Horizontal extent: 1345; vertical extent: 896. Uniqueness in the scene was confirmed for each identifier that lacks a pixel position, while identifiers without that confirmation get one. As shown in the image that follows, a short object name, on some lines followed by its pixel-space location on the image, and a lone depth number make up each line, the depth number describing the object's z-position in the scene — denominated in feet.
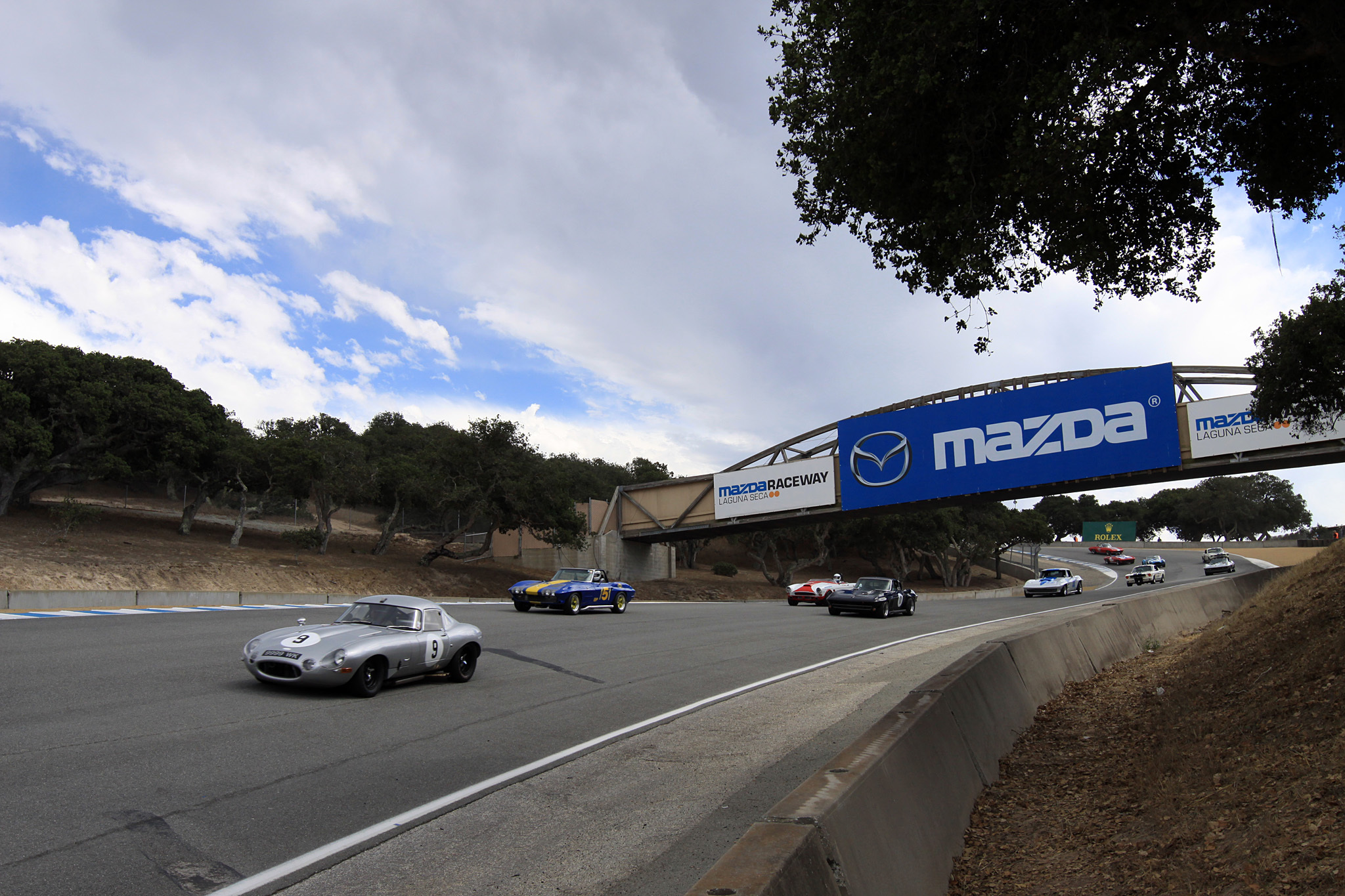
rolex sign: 392.68
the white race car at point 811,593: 117.80
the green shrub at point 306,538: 134.92
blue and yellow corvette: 78.02
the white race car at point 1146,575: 175.22
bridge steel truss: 115.96
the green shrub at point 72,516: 109.09
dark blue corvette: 86.12
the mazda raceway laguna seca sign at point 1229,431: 112.37
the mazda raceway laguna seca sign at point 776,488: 150.61
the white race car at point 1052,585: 140.87
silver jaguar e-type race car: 31.48
